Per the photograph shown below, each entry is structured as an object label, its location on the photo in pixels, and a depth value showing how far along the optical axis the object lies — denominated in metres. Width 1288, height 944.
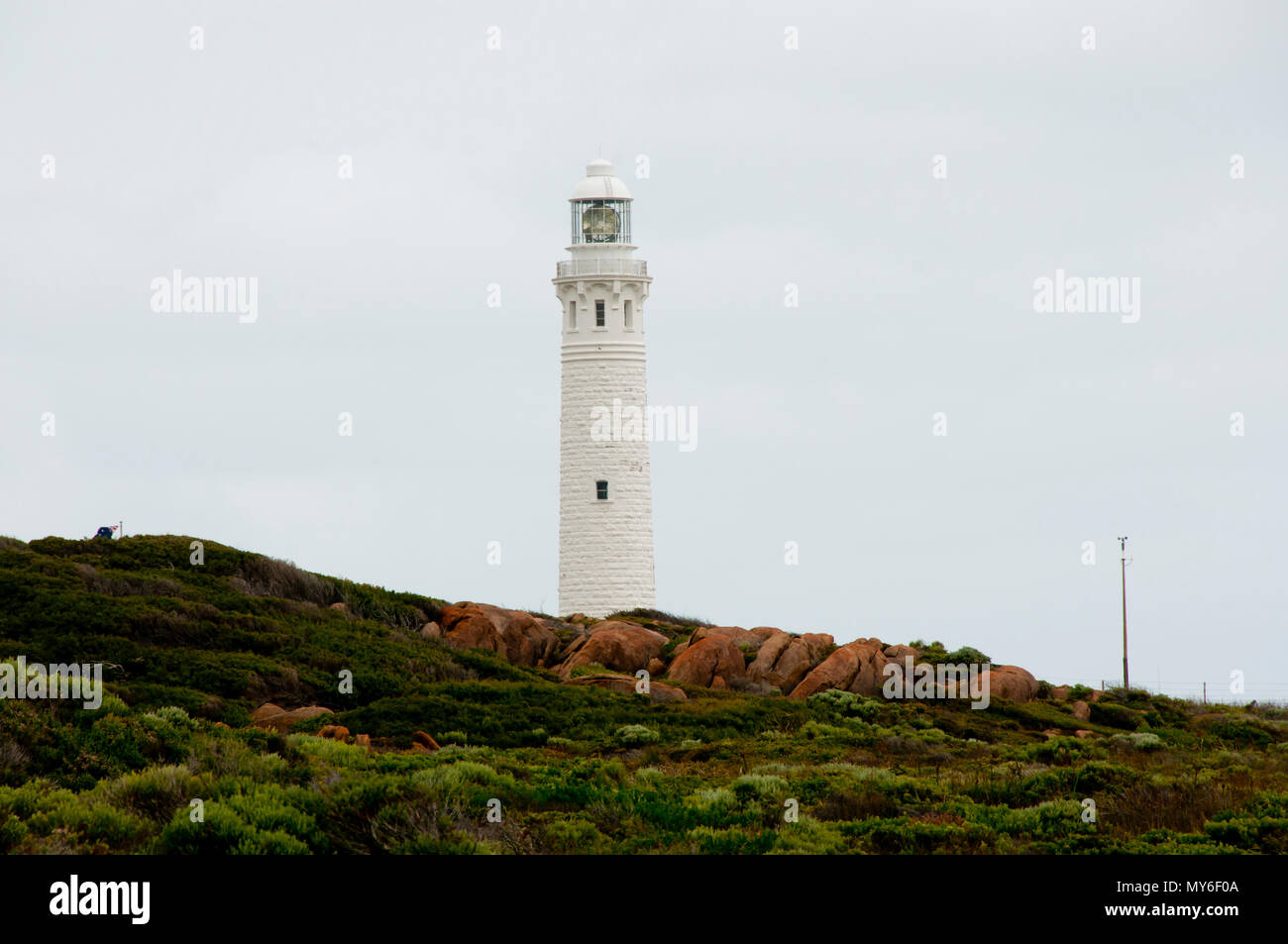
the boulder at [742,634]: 42.16
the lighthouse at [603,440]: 52.59
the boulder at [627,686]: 34.66
